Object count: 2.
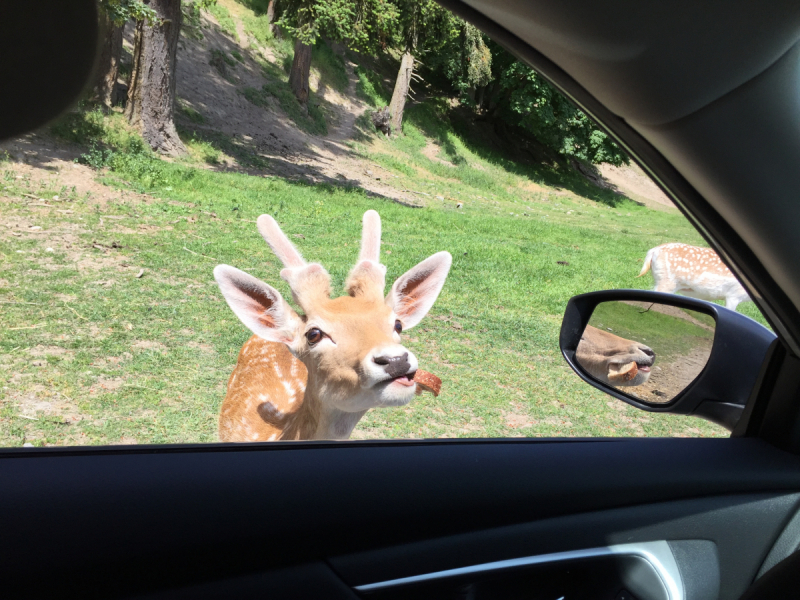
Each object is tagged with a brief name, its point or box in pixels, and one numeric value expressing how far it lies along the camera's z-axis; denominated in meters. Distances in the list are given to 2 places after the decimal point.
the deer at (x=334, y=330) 1.85
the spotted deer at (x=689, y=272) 5.62
